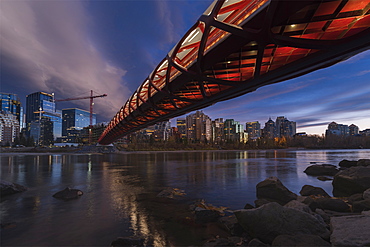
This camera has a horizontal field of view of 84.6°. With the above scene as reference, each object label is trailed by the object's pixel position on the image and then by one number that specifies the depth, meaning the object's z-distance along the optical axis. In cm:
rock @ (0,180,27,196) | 1370
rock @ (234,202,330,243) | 650
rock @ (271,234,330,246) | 568
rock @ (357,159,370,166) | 2537
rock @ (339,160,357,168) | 3096
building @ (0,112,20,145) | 19400
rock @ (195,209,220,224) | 880
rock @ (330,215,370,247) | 537
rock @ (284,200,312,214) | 786
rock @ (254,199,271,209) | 1019
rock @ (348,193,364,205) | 1080
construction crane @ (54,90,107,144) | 19522
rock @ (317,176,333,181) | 2071
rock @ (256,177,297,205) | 1147
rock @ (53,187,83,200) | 1324
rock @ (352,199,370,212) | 880
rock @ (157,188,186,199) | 1368
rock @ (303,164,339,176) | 2459
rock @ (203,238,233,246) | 664
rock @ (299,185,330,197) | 1285
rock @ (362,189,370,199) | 984
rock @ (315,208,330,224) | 795
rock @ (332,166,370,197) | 1262
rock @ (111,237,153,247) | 681
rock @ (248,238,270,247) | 624
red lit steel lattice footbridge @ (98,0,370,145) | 802
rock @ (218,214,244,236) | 751
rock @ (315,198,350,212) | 945
